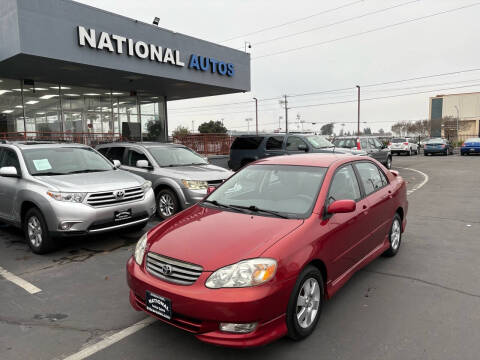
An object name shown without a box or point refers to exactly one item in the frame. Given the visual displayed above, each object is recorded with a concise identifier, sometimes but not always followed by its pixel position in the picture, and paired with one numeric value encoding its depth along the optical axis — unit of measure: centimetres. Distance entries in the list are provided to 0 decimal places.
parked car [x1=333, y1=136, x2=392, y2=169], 1697
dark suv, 1263
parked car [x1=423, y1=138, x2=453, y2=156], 2952
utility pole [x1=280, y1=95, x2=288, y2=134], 6089
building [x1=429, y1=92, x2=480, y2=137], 8512
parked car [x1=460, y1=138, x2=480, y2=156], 2803
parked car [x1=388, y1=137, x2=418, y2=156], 3070
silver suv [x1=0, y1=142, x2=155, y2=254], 531
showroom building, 1075
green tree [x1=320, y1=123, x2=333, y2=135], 10682
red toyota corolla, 272
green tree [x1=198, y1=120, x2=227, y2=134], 6888
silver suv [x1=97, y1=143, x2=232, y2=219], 739
